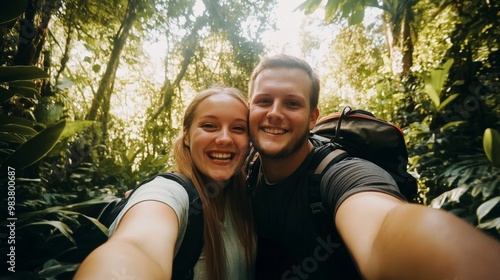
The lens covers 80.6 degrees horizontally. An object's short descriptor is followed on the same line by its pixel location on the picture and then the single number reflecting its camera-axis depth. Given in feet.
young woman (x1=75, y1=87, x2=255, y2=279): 2.43
